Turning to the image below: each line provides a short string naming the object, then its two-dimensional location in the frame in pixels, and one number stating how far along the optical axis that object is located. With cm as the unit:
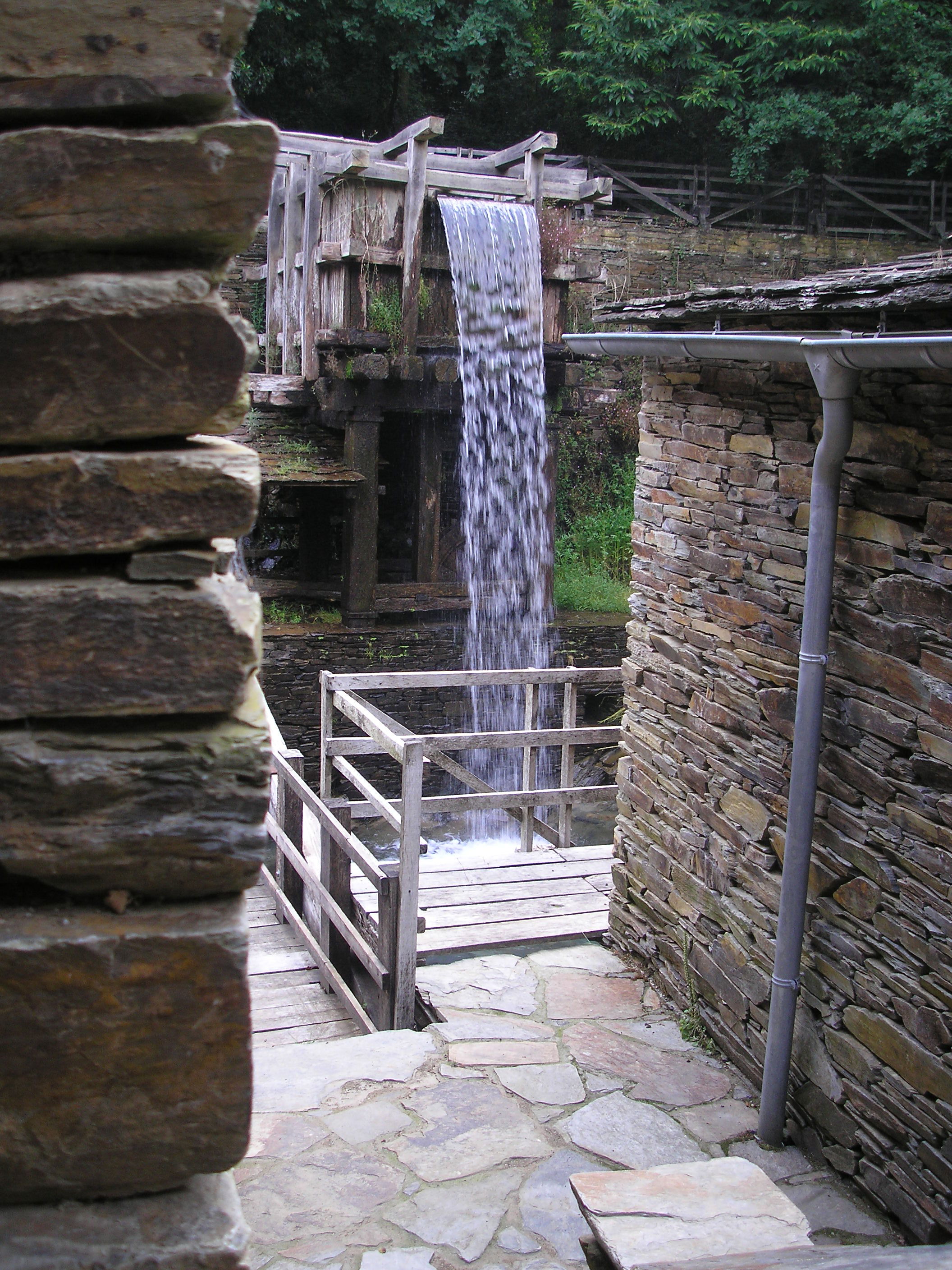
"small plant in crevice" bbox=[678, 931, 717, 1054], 458
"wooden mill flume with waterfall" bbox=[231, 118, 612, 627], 1105
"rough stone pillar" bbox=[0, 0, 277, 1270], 113
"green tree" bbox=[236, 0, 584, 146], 1736
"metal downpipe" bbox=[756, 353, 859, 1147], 352
